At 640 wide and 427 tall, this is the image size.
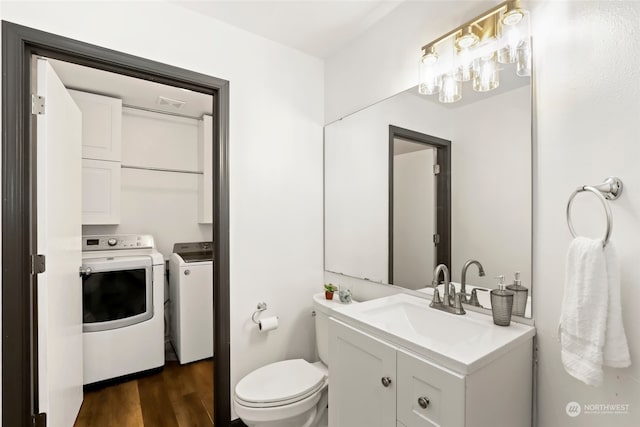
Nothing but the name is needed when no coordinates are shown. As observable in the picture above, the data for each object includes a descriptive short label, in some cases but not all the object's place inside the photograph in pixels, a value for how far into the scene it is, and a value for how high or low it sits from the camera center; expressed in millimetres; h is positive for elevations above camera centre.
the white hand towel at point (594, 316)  856 -298
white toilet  1474 -910
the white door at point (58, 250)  1373 -184
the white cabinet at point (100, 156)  2498 +484
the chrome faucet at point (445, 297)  1351 -388
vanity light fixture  1167 +693
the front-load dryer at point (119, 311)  2219 -754
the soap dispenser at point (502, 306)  1160 -358
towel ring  896 +66
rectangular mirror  1233 +130
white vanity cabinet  916 -603
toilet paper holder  1894 -607
